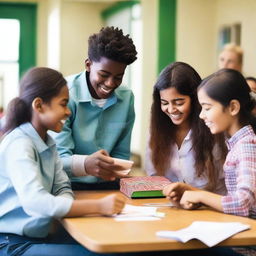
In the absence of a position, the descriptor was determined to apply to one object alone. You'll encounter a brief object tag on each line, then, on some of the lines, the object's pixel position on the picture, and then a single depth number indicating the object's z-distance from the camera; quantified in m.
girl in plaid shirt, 2.25
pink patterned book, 2.56
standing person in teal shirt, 2.69
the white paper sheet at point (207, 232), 1.87
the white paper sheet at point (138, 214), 2.13
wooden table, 1.80
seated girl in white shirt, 2.72
